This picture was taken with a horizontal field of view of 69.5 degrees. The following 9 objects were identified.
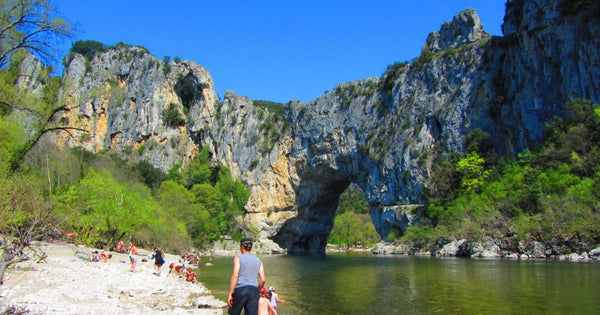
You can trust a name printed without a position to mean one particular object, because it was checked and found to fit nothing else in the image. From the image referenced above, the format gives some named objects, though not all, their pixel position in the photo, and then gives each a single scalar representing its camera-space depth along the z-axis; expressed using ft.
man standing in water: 19.44
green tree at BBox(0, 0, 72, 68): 48.62
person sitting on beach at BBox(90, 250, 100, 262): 70.23
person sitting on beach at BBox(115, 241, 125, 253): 99.35
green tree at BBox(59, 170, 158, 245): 86.33
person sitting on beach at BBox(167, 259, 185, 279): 70.69
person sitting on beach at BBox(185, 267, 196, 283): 68.49
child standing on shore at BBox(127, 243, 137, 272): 65.01
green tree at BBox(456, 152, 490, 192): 146.72
